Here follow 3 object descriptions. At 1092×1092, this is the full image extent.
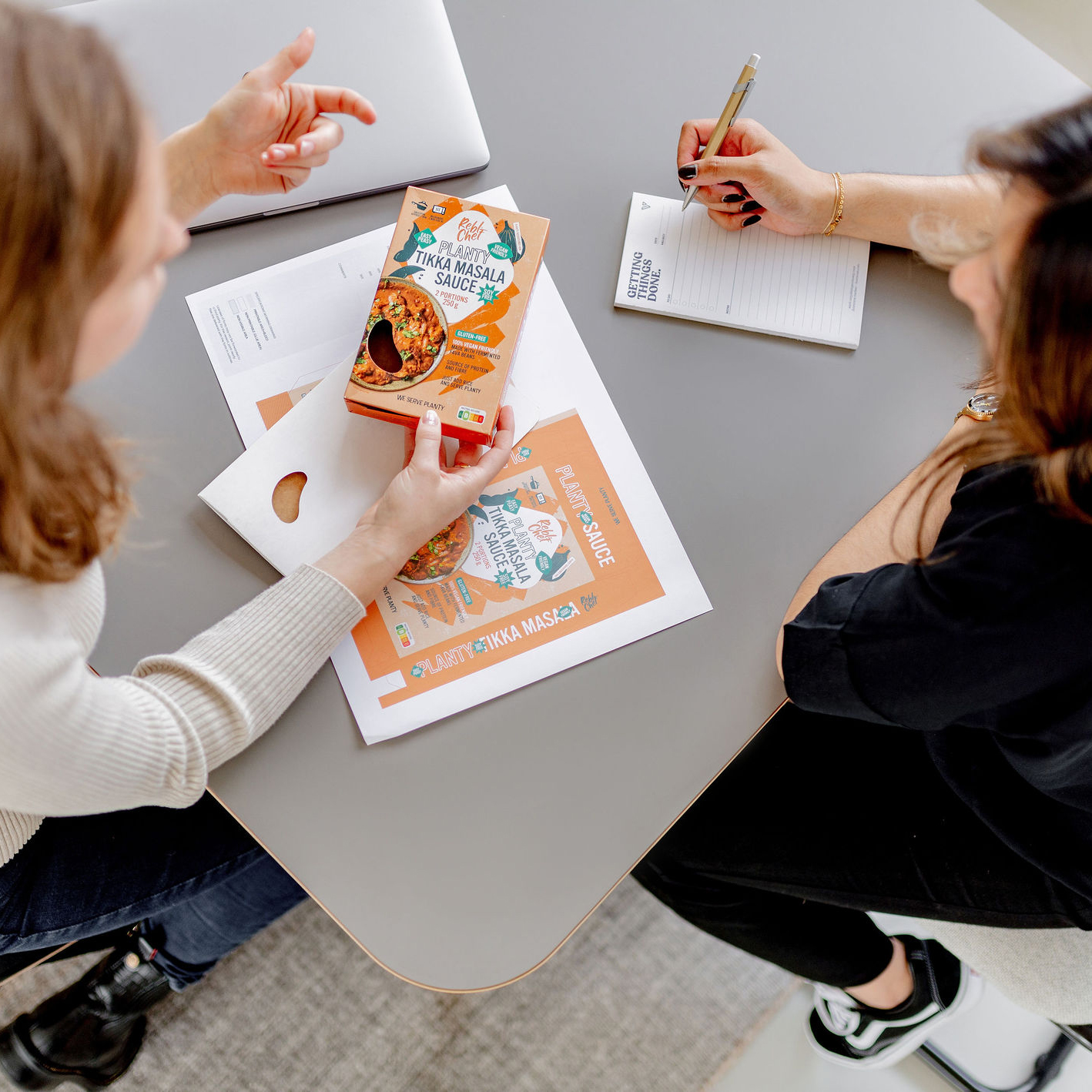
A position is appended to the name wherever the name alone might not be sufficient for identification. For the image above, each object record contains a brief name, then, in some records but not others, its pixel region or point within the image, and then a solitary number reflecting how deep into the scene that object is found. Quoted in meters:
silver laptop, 0.74
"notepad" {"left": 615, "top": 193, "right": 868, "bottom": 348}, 0.77
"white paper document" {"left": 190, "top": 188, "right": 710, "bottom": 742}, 0.68
